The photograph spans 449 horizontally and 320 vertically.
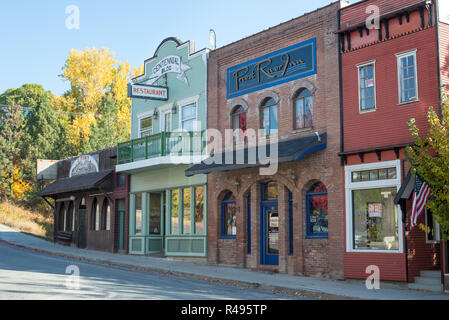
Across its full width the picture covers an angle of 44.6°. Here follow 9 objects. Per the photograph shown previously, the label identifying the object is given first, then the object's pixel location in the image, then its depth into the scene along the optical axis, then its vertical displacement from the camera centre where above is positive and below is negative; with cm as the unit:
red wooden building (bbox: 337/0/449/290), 1460 +279
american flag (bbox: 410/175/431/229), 1363 +46
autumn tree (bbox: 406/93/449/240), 1248 +120
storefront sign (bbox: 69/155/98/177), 2952 +283
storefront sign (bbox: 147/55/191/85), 2368 +660
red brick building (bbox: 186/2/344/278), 1702 +197
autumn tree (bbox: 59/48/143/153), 4522 +1100
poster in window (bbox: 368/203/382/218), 1560 +16
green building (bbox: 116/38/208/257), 2188 +257
